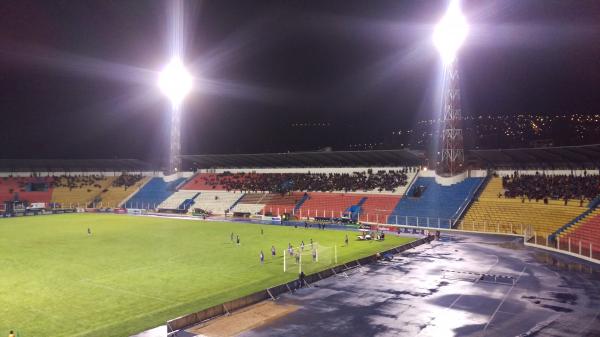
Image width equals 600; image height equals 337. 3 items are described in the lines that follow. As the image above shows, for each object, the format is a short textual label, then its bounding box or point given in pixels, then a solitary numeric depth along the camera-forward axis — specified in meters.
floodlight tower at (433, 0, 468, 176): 53.56
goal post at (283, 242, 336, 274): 31.96
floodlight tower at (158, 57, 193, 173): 84.12
